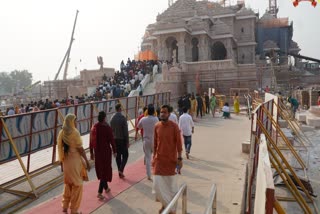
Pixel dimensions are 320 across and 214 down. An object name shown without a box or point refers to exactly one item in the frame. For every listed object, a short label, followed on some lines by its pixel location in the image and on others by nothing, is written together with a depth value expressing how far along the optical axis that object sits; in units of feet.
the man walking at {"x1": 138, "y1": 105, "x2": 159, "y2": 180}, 19.72
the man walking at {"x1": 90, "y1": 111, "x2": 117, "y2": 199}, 17.58
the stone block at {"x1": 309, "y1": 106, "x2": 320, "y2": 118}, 52.16
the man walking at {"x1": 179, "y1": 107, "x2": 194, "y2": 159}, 26.23
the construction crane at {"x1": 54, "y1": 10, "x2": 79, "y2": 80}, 214.28
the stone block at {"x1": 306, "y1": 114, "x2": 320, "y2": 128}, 47.14
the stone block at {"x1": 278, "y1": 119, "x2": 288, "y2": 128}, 42.19
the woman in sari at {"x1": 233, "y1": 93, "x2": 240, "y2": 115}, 61.86
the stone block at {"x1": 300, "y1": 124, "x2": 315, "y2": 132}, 44.88
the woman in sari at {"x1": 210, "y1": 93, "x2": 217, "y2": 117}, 59.67
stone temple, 84.74
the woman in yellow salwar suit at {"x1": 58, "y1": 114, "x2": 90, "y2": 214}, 15.06
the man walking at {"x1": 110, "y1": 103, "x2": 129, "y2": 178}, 20.81
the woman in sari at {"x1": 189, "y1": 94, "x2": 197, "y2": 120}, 53.10
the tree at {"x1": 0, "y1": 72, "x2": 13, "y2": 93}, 344.28
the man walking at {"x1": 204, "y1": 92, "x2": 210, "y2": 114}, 63.71
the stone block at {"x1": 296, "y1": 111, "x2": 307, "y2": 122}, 51.24
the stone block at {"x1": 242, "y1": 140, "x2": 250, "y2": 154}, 29.21
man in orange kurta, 14.75
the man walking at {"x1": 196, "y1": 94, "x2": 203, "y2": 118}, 56.59
